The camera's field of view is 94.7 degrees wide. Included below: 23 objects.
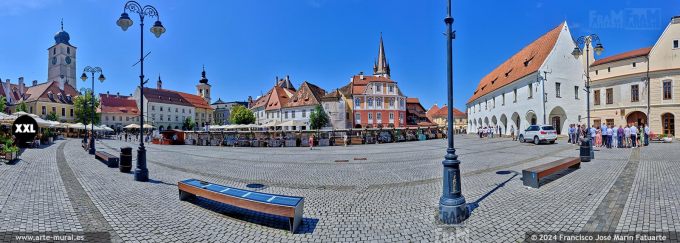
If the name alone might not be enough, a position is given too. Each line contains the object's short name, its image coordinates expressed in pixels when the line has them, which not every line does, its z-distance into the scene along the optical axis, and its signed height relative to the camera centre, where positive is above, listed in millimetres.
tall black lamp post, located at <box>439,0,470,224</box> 5410 -1233
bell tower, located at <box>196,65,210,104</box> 103269 +13024
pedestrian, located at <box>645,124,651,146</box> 20498 -762
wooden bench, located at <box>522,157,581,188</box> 7777 -1200
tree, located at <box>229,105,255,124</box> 59359 +2041
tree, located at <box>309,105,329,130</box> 49969 +1420
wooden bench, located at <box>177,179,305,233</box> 5016 -1268
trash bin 11117 -1184
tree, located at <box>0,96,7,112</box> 53431 +4007
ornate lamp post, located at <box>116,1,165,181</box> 9656 +3056
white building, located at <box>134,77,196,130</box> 79750 +5277
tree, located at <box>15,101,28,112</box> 62000 +4401
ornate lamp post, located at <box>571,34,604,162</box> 12594 +3518
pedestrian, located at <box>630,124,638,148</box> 19027 -582
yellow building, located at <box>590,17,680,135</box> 29828 +3947
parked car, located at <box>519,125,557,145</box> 23359 -609
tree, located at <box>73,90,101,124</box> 60444 +4094
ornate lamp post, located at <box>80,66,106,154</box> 19422 +3508
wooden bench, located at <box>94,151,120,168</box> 12242 -1293
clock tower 97938 +21841
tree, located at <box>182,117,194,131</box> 86088 +959
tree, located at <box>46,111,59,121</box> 62844 +2287
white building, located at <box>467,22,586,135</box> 33281 +4422
